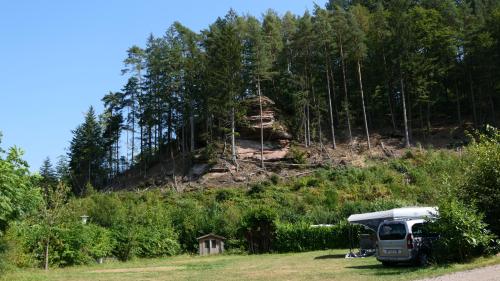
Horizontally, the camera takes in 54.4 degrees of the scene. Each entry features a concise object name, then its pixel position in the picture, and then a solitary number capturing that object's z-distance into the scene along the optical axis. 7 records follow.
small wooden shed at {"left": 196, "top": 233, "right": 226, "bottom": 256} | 31.59
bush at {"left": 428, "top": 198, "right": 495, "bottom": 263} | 13.59
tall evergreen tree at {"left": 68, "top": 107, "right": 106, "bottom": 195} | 61.16
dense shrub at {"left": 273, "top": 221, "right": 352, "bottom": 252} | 27.88
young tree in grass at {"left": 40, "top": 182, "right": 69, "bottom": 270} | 21.98
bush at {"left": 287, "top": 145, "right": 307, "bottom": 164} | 45.69
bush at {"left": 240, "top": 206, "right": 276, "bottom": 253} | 30.34
